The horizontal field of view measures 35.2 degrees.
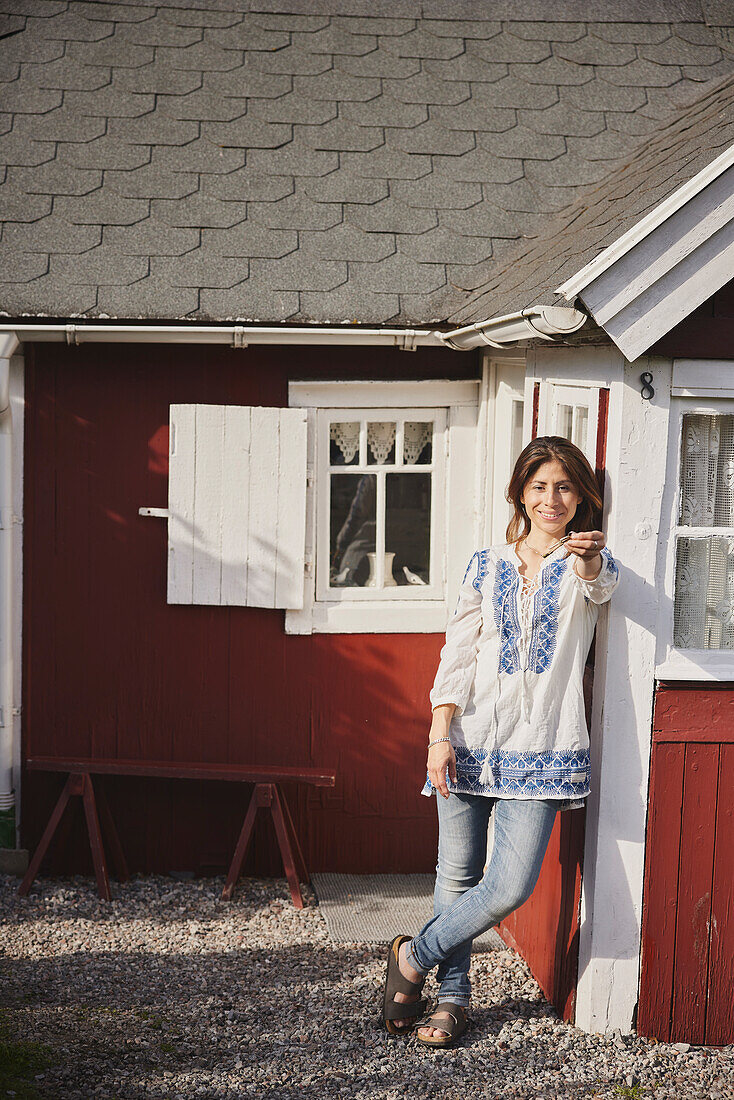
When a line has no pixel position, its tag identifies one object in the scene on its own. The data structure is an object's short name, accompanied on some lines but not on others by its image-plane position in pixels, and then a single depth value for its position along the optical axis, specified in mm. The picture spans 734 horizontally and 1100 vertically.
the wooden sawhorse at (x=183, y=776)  5867
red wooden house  5836
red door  4438
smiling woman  4258
